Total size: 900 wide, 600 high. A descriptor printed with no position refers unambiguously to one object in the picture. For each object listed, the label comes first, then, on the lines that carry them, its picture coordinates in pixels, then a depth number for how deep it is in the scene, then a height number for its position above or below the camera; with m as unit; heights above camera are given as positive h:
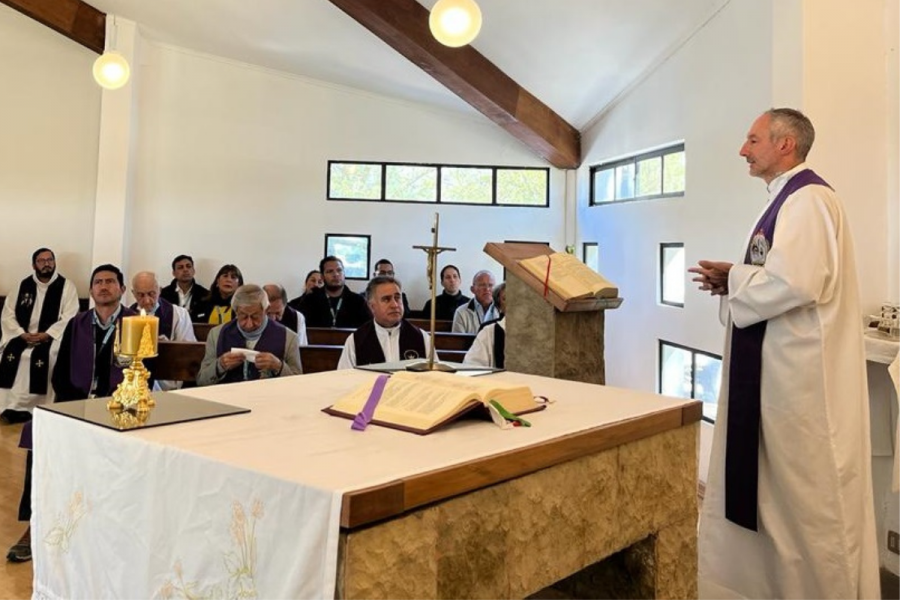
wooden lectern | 2.72 -0.02
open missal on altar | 1.47 -0.18
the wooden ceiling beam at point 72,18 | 6.79 +2.91
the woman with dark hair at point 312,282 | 7.14 +0.35
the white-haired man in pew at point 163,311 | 4.92 +0.00
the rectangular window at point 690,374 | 4.59 -0.34
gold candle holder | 1.56 -0.10
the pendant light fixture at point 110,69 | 4.60 +1.60
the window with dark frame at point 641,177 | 5.16 +1.27
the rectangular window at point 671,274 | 5.08 +0.39
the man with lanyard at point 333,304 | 6.71 +0.12
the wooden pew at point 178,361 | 3.67 -0.26
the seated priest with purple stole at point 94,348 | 3.53 -0.20
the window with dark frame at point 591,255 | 7.09 +0.73
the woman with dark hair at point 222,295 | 6.41 +0.17
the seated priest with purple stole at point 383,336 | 3.32 -0.09
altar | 1.08 -0.35
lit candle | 1.55 -0.05
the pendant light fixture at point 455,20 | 3.31 +1.45
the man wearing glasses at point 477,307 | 6.08 +0.12
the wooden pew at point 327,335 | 5.52 -0.15
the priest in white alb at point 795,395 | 2.25 -0.22
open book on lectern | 2.68 +0.18
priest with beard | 5.92 -0.22
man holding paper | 3.32 -0.13
